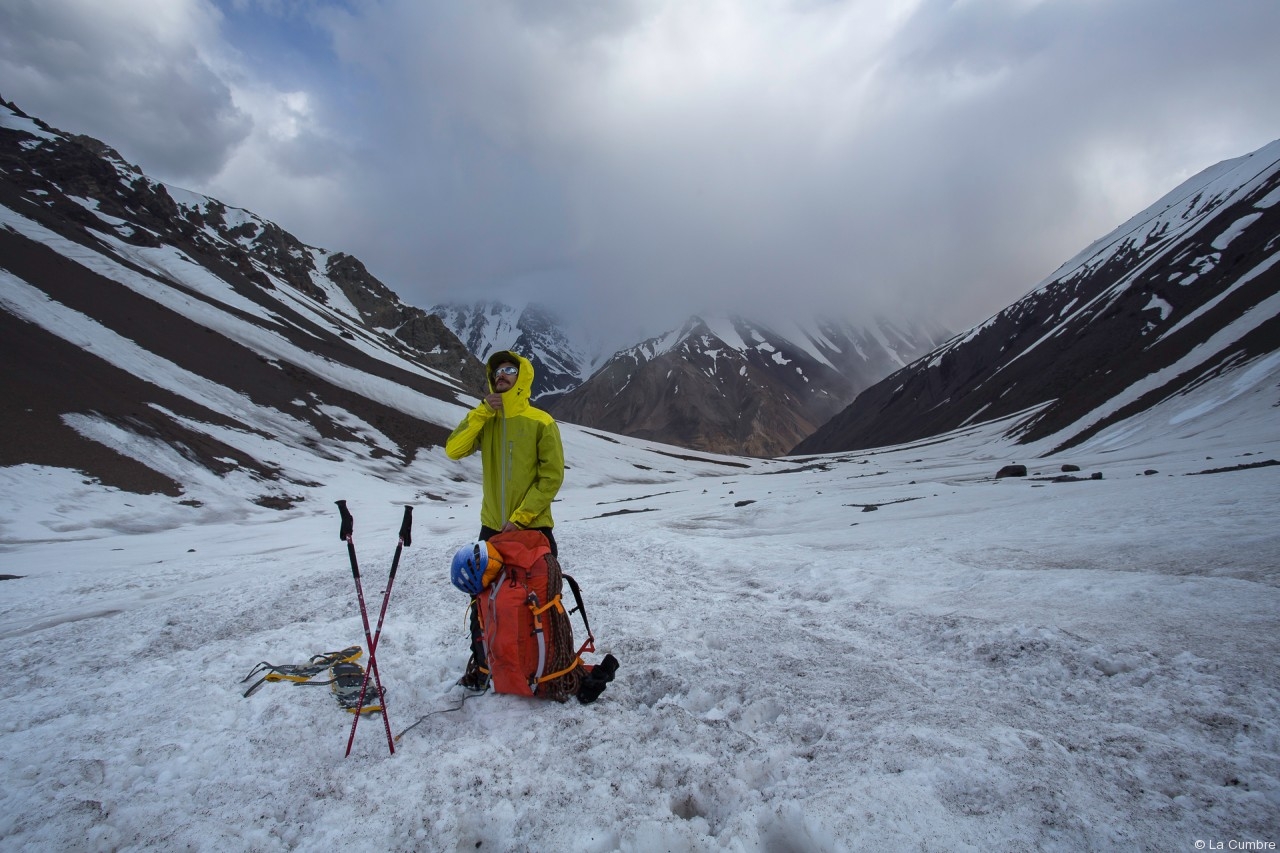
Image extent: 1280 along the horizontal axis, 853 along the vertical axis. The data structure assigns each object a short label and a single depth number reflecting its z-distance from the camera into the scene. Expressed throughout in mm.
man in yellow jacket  5707
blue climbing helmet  5035
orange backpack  5027
